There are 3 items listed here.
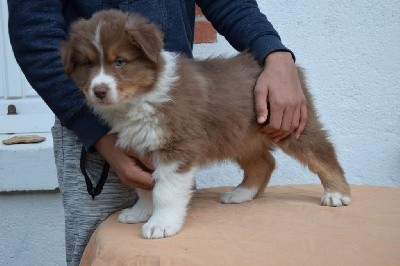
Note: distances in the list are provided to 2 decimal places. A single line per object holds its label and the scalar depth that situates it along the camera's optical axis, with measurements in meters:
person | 1.44
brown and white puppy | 1.36
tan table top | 1.25
